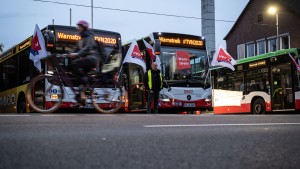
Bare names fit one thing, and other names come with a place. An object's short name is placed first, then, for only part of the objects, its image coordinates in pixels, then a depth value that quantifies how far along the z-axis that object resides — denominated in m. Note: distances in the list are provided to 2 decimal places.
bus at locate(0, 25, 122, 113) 13.41
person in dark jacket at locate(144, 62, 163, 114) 13.59
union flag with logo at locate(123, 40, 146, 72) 15.22
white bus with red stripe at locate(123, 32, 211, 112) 15.72
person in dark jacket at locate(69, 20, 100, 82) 8.94
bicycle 9.48
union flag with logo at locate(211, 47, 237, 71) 17.83
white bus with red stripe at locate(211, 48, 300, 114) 17.28
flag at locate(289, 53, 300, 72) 16.92
